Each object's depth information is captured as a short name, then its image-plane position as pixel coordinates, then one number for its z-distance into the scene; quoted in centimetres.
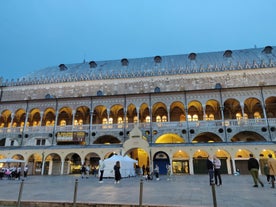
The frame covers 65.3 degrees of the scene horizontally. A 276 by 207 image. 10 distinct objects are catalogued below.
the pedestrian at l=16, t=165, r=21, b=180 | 2390
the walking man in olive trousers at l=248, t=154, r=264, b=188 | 1237
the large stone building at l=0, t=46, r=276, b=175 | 2922
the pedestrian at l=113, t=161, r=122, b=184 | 1651
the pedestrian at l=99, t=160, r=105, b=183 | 1750
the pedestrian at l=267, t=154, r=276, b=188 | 1243
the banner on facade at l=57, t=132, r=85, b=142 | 3319
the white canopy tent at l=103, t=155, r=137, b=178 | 2242
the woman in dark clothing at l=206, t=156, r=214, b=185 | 1342
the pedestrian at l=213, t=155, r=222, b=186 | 1344
